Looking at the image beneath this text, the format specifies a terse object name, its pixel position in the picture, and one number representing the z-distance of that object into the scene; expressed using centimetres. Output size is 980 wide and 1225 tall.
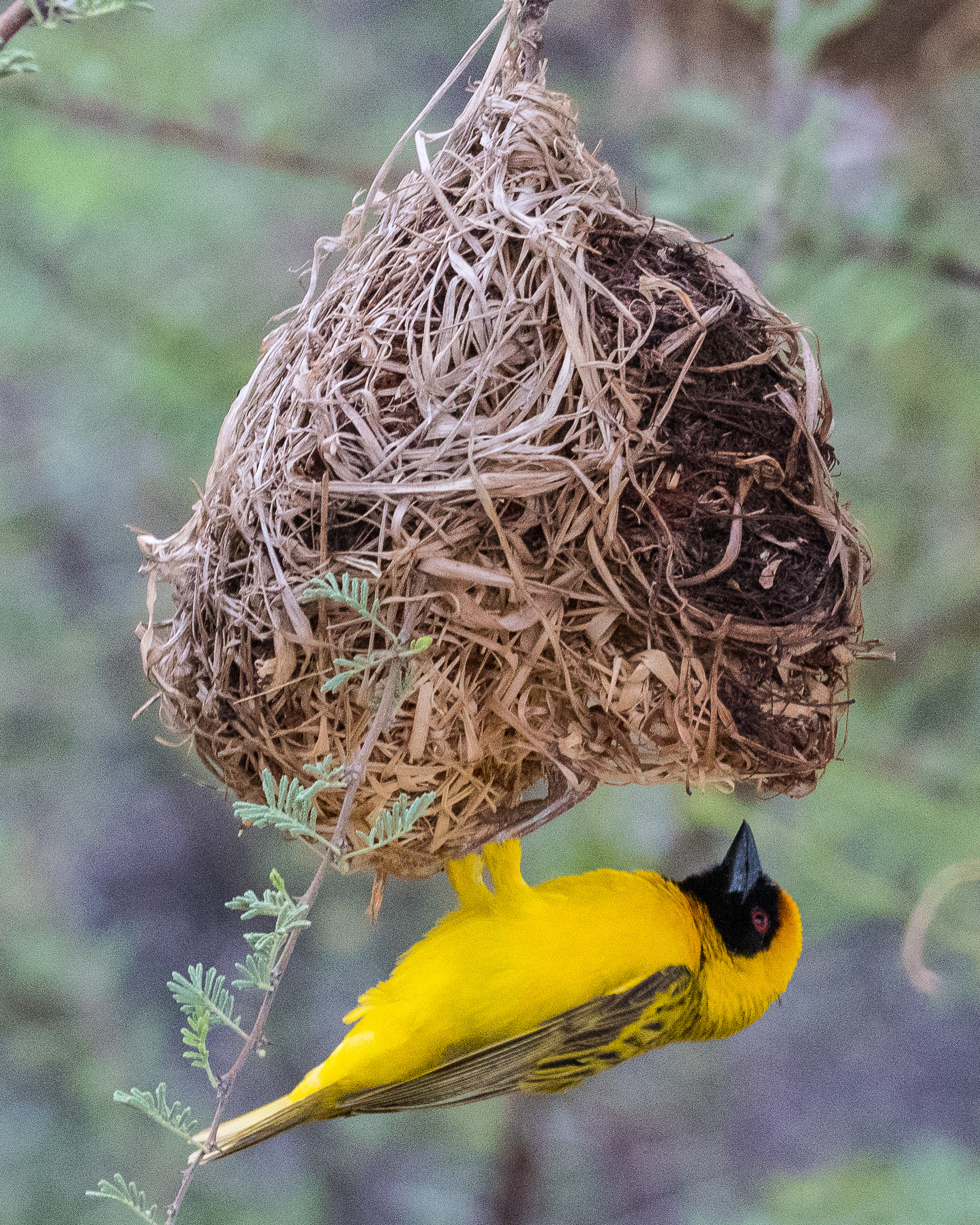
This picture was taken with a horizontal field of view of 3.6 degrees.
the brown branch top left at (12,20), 264
